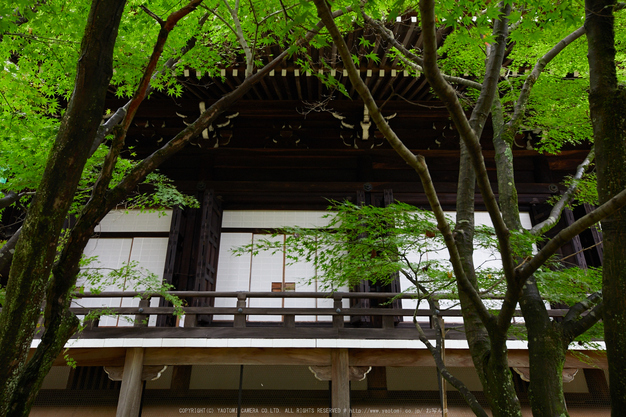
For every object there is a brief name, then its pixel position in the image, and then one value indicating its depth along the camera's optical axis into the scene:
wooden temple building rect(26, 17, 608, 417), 6.45
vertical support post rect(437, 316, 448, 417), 3.58
